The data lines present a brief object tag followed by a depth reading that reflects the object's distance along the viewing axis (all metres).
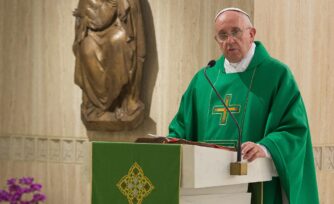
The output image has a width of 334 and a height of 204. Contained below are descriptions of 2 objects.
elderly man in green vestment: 6.58
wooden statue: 12.23
